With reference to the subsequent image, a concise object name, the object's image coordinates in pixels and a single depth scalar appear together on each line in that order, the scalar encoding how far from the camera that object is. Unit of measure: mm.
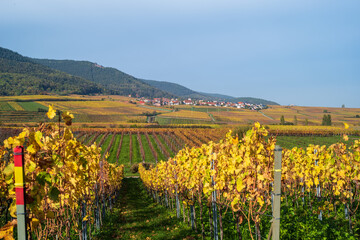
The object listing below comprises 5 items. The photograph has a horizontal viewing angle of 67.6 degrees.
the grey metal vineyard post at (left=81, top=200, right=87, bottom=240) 7889
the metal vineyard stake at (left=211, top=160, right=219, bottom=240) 7406
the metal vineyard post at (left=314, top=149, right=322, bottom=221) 8691
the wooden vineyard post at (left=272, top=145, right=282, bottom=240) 3670
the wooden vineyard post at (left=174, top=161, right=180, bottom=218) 12535
